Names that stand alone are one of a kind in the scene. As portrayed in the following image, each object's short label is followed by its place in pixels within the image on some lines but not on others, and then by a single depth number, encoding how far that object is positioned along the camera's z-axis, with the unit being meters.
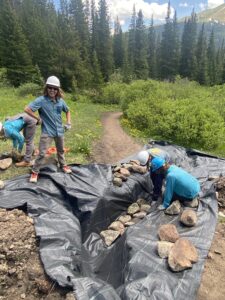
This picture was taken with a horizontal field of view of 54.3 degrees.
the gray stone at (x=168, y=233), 3.20
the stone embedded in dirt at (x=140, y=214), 4.26
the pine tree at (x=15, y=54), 20.27
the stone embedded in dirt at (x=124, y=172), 4.83
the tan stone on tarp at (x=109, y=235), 3.74
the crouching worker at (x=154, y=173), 4.24
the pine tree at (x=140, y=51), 35.51
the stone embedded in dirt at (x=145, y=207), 4.45
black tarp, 2.64
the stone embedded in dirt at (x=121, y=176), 4.72
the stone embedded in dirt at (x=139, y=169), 4.99
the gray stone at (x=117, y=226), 4.06
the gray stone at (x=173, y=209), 3.76
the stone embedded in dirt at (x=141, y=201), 4.66
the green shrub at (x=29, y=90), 16.62
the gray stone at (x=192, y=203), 3.90
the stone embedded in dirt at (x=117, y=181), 4.57
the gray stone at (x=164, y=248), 2.99
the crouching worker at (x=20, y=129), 4.54
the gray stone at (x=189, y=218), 3.48
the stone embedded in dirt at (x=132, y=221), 4.17
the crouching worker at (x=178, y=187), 3.85
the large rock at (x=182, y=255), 2.79
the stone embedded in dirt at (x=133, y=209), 4.42
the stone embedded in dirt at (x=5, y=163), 4.66
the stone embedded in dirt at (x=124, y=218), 4.26
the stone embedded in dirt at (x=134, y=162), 5.20
